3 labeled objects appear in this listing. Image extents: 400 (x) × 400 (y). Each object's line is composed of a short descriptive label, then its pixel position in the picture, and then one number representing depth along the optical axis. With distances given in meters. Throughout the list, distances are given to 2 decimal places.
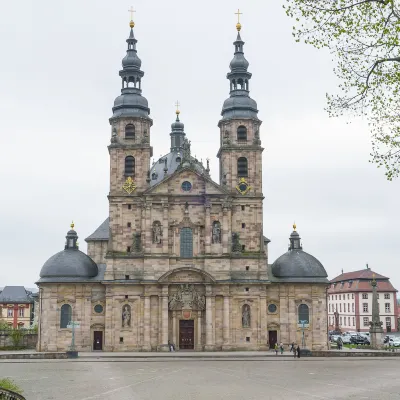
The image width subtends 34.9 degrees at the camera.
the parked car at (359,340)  74.69
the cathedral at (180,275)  59.12
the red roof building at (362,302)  107.31
